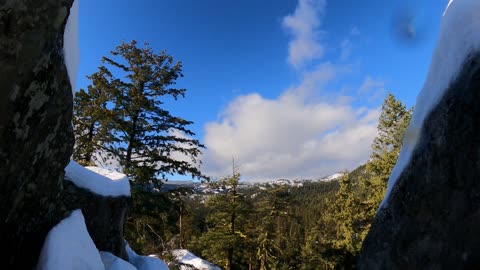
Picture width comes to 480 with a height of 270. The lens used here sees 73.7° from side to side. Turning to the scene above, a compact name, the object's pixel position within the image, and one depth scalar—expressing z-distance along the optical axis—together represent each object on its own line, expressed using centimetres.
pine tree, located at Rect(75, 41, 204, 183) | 1491
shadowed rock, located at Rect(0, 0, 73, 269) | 349
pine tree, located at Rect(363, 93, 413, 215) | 2508
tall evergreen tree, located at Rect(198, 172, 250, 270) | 2730
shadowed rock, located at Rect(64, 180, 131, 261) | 666
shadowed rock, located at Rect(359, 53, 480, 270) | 488
